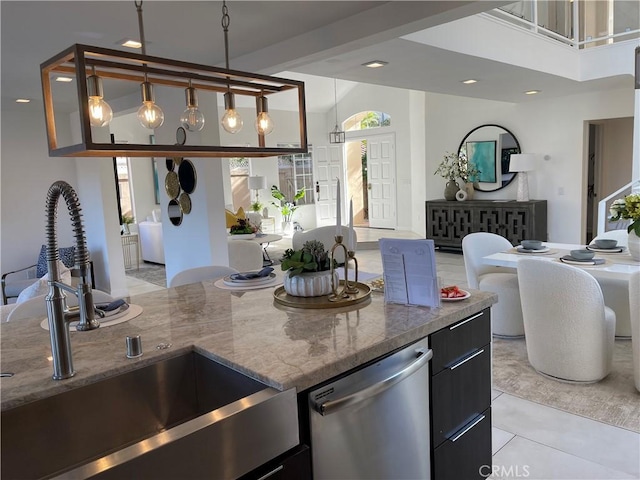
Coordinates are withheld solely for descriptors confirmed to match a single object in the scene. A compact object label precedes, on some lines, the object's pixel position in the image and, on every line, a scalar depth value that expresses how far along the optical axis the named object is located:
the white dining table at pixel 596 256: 3.30
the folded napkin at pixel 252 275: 2.55
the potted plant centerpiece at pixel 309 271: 2.07
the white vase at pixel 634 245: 3.48
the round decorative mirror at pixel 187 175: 4.55
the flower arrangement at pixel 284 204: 11.40
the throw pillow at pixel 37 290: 3.00
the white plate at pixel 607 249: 3.91
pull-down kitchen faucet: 1.34
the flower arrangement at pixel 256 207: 10.14
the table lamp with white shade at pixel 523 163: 7.47
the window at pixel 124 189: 9.53
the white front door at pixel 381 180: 10.98
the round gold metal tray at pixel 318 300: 2.01
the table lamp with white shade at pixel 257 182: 10.19
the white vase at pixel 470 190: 8.49
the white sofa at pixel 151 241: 8.41
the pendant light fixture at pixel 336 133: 10.10
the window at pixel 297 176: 11.84
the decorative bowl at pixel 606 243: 3.97
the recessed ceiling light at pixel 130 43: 3.35
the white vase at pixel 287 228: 11.63
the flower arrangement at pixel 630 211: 3.42
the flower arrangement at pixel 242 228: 7.23
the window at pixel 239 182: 11.09
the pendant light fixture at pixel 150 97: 1.57
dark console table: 7.51
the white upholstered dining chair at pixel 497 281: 3.99
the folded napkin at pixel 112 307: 2.00
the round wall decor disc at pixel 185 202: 4.67
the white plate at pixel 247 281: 2.49
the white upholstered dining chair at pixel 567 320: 3.04
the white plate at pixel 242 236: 7.00
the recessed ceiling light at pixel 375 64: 4.38
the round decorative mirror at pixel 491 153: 8.10
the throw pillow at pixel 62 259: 5.55
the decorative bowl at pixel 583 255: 3.56
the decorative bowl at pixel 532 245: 4.16
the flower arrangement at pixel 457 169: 8.43
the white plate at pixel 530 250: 4.12
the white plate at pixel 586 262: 3.49
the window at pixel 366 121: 11.15
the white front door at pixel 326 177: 12.11
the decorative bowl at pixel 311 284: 2.08
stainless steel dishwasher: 1.46
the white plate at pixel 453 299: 2.02
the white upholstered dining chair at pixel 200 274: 2.80
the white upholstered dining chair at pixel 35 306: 2.27
